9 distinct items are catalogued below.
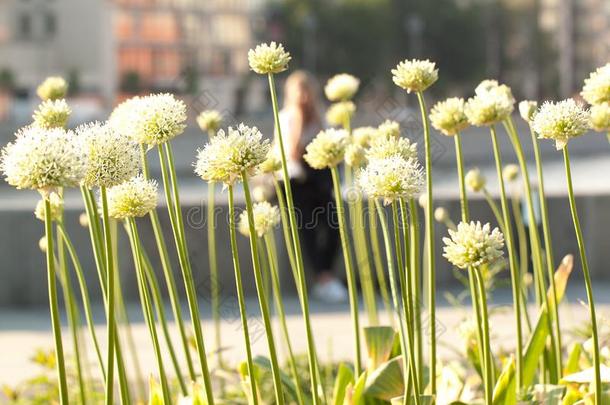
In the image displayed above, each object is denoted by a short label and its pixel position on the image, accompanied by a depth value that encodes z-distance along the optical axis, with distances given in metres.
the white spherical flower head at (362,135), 2.82
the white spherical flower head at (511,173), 3.65
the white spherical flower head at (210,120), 3.01
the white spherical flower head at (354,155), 2.56
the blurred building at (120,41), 73.31
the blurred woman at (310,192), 7.14
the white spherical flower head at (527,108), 2.54
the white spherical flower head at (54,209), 2.36
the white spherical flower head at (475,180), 3.15
